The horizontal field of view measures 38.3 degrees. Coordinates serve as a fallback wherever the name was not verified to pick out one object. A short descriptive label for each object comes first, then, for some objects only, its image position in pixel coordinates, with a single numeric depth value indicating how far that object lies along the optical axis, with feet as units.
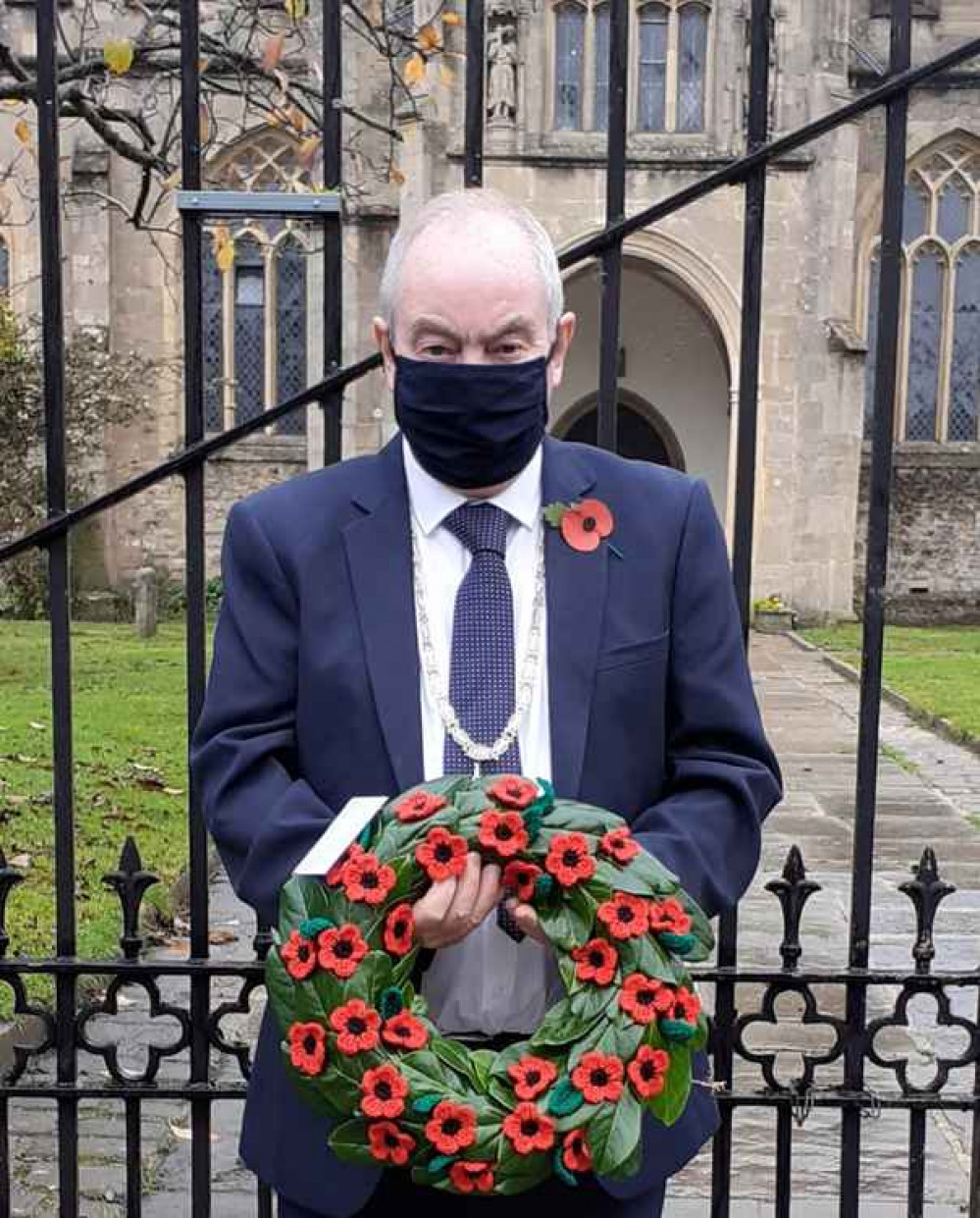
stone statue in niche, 55.47
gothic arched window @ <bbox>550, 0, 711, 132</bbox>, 60.03
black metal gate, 8.54
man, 6.43
